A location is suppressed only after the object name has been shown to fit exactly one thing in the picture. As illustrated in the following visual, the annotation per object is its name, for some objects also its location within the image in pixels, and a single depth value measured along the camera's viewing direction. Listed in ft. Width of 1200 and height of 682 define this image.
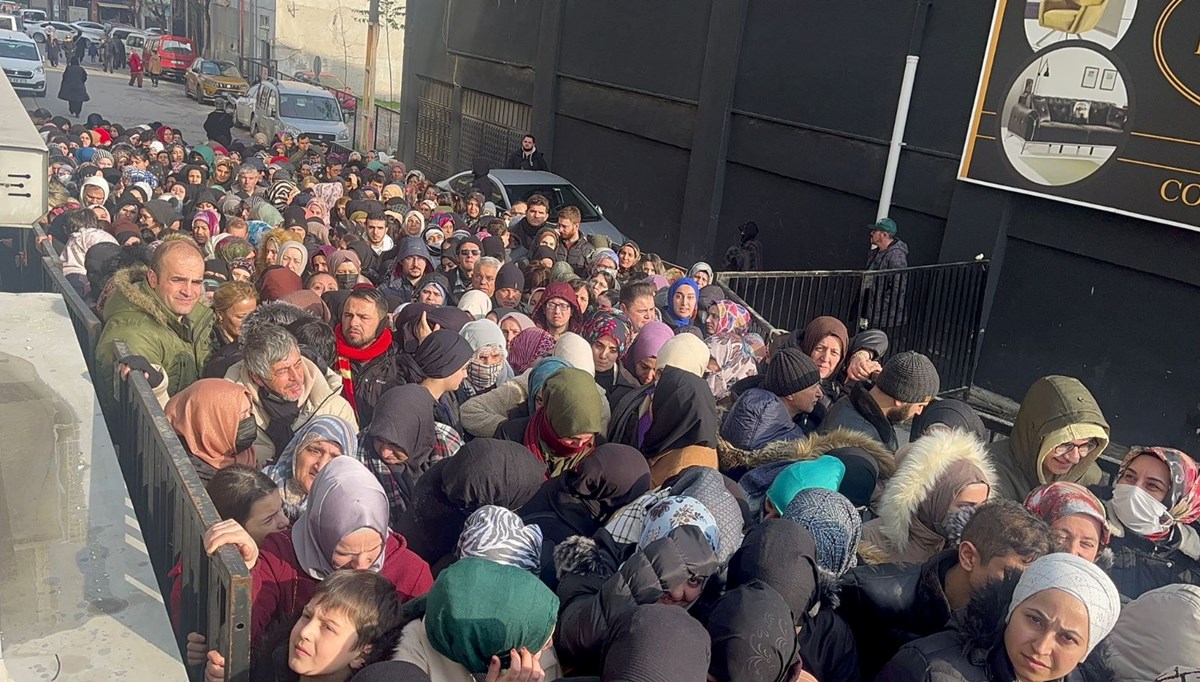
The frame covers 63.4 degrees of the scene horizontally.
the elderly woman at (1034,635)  8.82
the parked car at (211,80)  116.57
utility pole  77.15
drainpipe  35.22
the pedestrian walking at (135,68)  126.11
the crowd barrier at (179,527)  8.37
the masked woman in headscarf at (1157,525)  13.00
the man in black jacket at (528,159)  51.65
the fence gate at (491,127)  62.28
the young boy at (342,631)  8.80
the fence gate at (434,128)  71.00
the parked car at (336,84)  100.37
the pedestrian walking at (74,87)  79.15
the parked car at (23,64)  96.58
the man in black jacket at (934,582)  10.01
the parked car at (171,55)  136.77
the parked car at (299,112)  78.02
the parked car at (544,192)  42.52
